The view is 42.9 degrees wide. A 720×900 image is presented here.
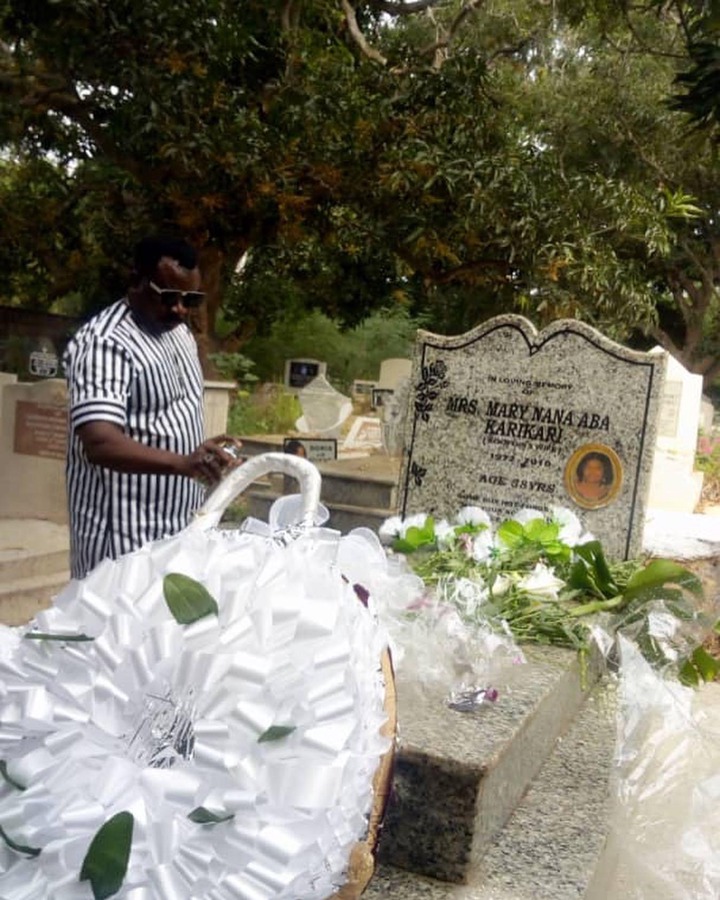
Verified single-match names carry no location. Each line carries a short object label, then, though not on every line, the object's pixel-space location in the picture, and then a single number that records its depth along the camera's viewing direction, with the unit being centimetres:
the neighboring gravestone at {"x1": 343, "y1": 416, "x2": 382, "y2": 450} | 1063
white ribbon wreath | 98
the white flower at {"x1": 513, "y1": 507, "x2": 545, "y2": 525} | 347
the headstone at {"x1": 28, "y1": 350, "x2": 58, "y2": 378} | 669
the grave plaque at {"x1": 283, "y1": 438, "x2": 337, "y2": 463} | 683
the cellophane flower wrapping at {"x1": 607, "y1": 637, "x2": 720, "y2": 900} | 183
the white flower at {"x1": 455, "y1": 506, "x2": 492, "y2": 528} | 342
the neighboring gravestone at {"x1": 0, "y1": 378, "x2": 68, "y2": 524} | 595
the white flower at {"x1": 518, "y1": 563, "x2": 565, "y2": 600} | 285
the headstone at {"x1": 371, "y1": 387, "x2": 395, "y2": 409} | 1175
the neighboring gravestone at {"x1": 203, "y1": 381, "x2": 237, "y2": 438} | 652
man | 193
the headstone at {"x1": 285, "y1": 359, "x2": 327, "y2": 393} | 1596
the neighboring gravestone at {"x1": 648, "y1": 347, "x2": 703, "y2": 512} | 836
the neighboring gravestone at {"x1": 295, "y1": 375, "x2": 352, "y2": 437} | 1116
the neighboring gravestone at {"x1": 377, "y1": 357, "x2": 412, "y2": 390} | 1257
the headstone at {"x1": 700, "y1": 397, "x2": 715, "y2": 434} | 1714
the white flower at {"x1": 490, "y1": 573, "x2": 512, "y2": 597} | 278
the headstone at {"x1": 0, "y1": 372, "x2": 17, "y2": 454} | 611
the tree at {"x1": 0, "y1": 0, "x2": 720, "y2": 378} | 568
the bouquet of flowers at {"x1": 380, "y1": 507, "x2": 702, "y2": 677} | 251
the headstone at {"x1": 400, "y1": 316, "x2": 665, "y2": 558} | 384
